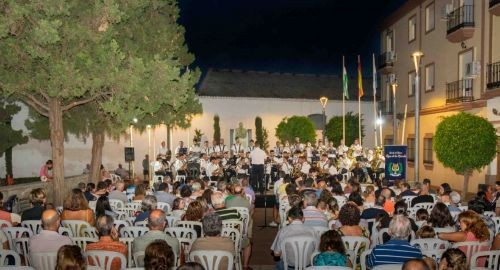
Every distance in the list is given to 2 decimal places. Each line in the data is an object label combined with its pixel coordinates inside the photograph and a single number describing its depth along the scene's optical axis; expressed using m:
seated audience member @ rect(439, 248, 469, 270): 4.76
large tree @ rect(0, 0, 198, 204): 11.55
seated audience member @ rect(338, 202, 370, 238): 7.33
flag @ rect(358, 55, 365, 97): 27.74
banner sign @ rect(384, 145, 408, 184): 19.33
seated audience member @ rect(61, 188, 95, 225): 8.45
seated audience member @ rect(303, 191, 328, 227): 8.47
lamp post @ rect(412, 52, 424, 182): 16.89
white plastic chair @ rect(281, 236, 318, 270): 7.04
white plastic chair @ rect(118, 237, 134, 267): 7.09
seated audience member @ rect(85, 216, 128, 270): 6.30
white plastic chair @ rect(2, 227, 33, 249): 7.56
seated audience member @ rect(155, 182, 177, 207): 11.17
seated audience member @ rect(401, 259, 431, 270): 4.41
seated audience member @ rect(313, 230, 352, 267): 5.72
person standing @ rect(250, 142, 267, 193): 22.05
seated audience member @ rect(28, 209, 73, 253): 6.44
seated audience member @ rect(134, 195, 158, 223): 8.87
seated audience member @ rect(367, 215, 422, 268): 5.95
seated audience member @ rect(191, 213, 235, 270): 6.54
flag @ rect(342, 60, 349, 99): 28.35
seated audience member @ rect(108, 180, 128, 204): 11.86
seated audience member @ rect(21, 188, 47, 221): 8.79
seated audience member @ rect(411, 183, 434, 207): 11.00
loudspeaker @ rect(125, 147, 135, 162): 23.28
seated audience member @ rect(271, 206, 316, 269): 7.20
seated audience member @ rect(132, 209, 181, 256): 6.61
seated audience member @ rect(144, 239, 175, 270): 4.75
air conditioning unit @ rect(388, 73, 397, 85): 30.60
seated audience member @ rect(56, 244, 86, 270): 4.69
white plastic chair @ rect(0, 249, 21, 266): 6.30
